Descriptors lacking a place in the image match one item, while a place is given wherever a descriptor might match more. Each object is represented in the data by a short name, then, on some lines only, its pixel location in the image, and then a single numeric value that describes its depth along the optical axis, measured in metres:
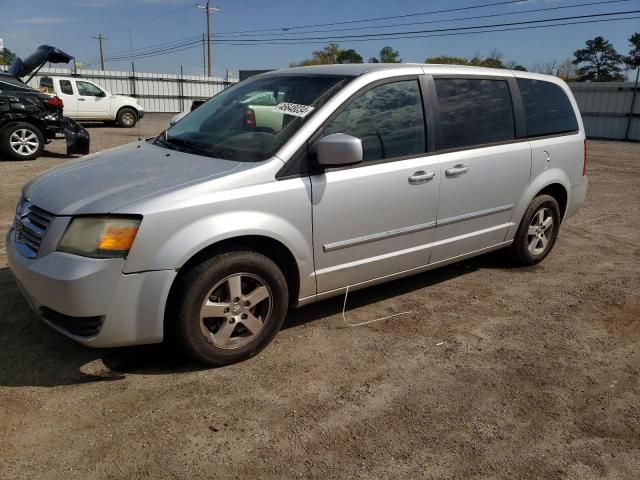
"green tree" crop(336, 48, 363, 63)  58.19
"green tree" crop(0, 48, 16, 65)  66.10
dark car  10.42
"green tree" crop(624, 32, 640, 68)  49.12
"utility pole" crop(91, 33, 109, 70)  68.38
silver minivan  2.86
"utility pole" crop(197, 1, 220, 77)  48.55
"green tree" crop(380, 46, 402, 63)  58.08
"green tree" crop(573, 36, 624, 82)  55.59
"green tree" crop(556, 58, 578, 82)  47.19
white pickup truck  17.61
